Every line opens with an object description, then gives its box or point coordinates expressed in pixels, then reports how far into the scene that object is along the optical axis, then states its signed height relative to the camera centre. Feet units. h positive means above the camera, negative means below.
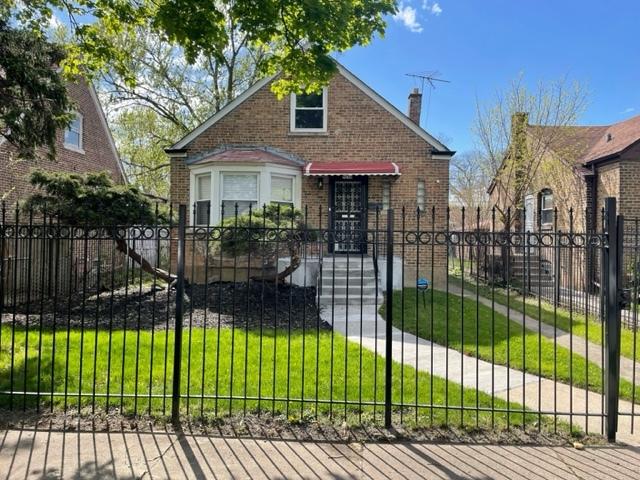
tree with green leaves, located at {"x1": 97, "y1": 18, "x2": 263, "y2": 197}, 78.18 +26.06
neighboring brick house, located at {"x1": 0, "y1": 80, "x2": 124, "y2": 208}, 39.34 +10.83
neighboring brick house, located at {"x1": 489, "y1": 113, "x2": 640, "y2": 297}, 43.37 +8.24
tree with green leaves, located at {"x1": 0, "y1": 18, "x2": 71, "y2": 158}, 22.20 +7.97
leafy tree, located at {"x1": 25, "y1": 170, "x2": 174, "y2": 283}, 30.22 +2.98
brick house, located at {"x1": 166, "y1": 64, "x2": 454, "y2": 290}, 41.60 +8.59
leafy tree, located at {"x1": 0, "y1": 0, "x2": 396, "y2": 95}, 17.95 +9.37
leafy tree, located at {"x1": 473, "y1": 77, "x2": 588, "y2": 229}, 50.60 +10.64
